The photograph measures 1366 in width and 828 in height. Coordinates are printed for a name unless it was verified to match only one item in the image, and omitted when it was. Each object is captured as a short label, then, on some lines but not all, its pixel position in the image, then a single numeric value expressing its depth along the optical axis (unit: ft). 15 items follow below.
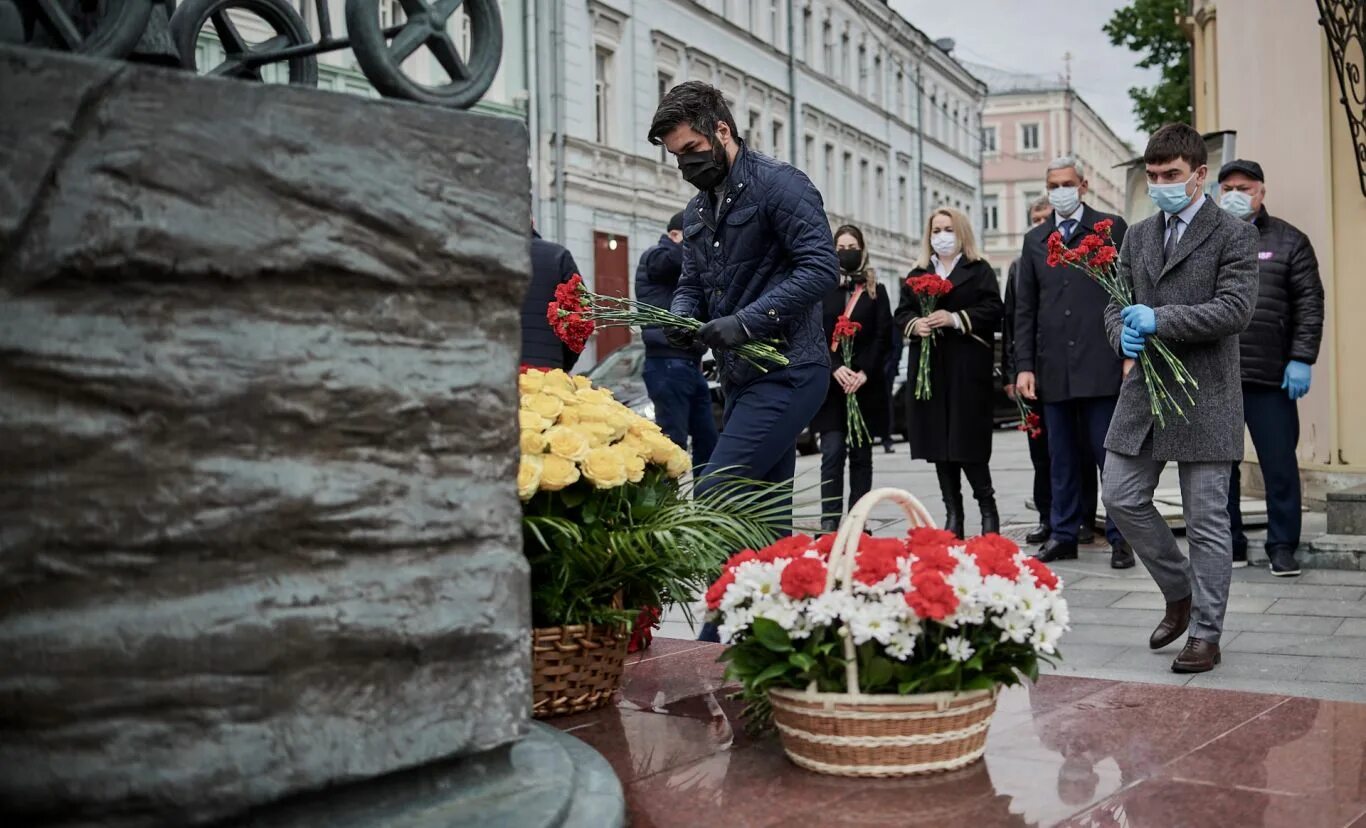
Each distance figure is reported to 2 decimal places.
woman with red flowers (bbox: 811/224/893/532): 30.22
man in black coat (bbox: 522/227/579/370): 23.53
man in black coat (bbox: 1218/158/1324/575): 23.38
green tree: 90.12
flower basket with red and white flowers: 9.32
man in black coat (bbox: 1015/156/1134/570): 25.32
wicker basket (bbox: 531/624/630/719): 11.24
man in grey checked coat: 16.33
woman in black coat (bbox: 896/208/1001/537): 27.89
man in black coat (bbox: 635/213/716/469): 27.02
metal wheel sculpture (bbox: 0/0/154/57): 7.30
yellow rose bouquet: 11.40
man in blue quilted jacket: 14.76
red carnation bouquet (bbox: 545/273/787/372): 14.93
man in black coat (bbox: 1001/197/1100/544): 26.83
